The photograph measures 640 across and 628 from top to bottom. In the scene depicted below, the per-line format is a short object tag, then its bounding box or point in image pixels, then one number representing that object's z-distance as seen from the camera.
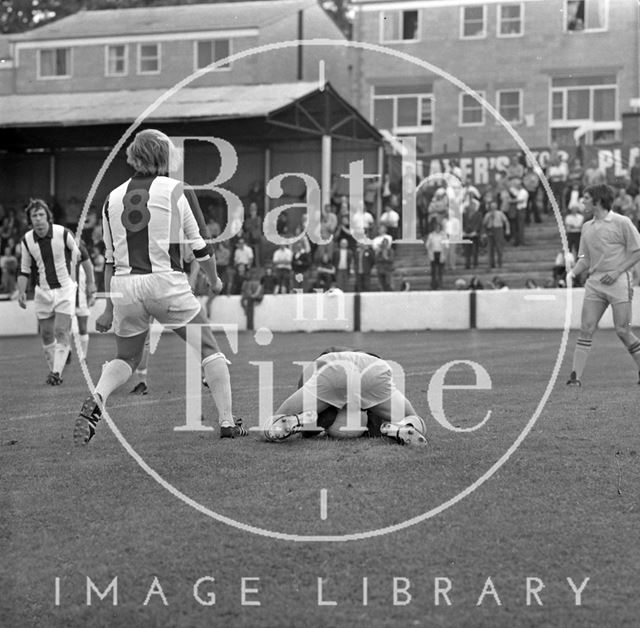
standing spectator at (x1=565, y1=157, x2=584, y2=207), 33.81
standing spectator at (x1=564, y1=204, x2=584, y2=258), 31.00
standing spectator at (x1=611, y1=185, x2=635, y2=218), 30.85
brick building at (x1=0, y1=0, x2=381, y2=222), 40.56
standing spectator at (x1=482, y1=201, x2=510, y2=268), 32.69
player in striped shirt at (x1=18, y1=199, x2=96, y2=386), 15.30
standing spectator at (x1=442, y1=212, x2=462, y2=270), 32.75
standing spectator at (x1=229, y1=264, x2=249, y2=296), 32.53
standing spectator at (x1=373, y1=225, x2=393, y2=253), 31.42
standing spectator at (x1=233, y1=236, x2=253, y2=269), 32.97
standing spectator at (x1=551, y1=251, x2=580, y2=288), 29.39
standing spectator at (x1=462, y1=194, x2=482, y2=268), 32.97
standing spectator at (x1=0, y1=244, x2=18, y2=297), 34.81
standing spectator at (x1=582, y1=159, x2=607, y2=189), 34.00
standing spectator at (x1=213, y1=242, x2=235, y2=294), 32.31
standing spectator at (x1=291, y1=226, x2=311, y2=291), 31.42
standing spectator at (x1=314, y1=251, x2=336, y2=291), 31.16
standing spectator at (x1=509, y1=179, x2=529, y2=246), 34.16
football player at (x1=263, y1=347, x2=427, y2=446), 8.55
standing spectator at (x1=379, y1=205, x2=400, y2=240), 34.03
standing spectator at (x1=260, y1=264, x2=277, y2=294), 31.79
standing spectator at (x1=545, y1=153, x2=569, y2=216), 34.88
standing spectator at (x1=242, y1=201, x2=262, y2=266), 34.88
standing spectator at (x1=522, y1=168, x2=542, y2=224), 35.31
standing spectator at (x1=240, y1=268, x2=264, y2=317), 29.70
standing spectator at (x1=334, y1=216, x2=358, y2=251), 32.72
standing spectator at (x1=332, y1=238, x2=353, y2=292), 31.84
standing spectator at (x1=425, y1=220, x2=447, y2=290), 31.66
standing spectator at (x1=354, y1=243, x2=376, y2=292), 31.38
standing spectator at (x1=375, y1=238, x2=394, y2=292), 31.23
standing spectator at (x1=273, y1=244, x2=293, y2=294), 31.68
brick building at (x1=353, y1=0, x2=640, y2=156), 49.16
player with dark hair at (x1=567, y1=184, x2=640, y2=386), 13.48
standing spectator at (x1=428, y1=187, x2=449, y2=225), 33.59
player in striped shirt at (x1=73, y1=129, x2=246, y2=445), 8.99
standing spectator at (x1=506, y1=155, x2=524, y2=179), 35.81
